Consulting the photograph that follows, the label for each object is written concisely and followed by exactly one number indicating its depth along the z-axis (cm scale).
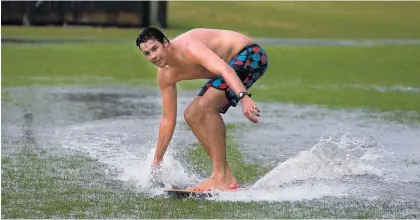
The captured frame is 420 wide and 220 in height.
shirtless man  1496
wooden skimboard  1448
